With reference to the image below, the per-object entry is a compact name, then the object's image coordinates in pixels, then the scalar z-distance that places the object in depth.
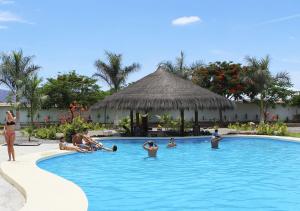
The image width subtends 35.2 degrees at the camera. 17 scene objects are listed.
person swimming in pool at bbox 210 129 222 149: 21.05
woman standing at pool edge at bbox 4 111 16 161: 13.45
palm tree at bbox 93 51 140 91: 42.34
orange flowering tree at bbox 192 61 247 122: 42.62
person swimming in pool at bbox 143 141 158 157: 17.59
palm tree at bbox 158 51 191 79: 42.19
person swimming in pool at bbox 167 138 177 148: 21.70
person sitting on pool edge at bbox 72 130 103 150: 19.36
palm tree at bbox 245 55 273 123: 39.31
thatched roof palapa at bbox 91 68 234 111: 26.55
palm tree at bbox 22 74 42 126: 27.38
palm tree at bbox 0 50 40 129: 37.25
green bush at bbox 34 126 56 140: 24.27
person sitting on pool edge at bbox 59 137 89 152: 18.52
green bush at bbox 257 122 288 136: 25.96
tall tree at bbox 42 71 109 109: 44.38
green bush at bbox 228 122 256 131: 30.95
